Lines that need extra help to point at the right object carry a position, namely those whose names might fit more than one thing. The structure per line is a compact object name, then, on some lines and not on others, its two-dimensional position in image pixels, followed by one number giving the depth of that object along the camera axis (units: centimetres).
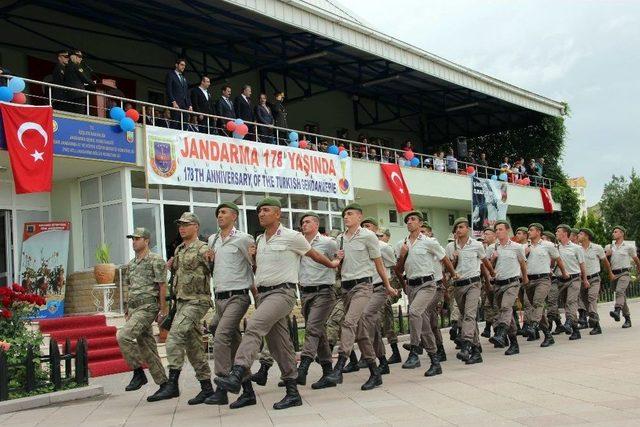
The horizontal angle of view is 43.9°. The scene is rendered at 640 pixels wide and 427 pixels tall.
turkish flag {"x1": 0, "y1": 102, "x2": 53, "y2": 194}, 1414
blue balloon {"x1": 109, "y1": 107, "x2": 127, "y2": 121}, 1620
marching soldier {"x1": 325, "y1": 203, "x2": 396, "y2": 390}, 881
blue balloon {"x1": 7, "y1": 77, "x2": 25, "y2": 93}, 1441
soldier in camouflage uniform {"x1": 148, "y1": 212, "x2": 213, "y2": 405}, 842
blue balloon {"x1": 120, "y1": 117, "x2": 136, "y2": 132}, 1620
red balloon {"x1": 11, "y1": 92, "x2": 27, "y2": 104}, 1455
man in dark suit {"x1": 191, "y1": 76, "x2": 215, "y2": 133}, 1911
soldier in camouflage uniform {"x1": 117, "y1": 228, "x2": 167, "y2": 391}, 909
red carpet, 1267
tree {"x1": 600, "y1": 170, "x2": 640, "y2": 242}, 4538
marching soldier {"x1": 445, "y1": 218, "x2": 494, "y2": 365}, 1066
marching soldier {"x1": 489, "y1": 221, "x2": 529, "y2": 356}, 1184
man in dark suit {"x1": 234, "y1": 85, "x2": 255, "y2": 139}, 2030
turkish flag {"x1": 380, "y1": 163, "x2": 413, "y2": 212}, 2511
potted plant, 1584
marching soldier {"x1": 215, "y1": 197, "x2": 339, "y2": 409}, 767
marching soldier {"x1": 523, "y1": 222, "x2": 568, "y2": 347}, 1316
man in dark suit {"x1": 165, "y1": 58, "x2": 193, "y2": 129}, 1816
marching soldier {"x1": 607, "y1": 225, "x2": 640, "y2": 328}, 1576
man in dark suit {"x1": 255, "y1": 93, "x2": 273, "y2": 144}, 2092
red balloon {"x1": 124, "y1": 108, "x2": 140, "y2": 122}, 1648
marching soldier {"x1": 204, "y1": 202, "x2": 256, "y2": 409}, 816
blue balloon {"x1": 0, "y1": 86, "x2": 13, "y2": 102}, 1420
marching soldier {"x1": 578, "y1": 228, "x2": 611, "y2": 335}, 1495
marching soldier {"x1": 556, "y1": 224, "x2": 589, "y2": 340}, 1450
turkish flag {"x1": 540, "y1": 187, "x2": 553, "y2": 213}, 3438
